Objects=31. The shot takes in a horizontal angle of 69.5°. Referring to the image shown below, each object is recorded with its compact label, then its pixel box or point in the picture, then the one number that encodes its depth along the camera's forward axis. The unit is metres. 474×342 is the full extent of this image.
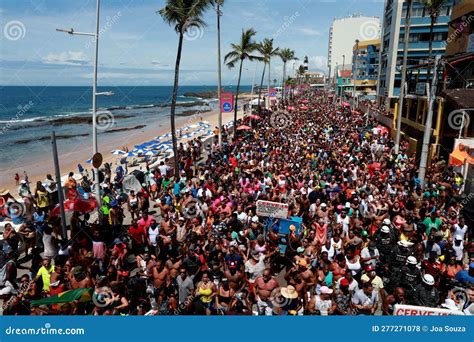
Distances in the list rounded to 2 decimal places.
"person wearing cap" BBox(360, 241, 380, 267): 7.49
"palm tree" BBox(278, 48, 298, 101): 74.12
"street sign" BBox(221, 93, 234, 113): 22.50
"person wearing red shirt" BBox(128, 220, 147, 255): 9.26
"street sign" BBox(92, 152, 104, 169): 10.38
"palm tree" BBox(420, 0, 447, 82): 26.67
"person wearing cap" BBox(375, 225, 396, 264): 7.30
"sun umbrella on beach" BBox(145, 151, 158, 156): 23.28
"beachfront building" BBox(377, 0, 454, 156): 51.50
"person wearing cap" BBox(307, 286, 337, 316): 6.06
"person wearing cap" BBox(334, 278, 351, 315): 6.32
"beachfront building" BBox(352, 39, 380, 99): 79.47
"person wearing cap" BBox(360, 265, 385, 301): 6.20
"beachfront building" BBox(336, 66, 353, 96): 91.51
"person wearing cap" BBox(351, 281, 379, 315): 6.07
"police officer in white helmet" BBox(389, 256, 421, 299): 5.90
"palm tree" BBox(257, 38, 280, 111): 47.81
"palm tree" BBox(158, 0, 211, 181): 15.29
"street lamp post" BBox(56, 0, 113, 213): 11.59
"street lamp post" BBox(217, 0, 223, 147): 24.06
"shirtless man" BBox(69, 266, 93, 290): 6.57
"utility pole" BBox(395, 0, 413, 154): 19.77
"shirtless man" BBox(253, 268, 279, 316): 6.42
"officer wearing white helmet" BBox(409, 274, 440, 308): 5.54
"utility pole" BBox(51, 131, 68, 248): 8.57
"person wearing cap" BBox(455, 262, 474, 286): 6.25
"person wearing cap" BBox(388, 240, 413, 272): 6.71
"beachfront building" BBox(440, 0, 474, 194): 14.55
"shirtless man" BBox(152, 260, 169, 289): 6.99
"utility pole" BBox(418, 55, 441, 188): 12.12
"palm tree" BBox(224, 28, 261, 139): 29.89
